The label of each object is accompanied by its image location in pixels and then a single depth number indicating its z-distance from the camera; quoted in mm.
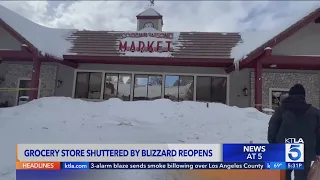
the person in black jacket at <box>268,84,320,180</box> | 3432
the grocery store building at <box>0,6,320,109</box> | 11594
